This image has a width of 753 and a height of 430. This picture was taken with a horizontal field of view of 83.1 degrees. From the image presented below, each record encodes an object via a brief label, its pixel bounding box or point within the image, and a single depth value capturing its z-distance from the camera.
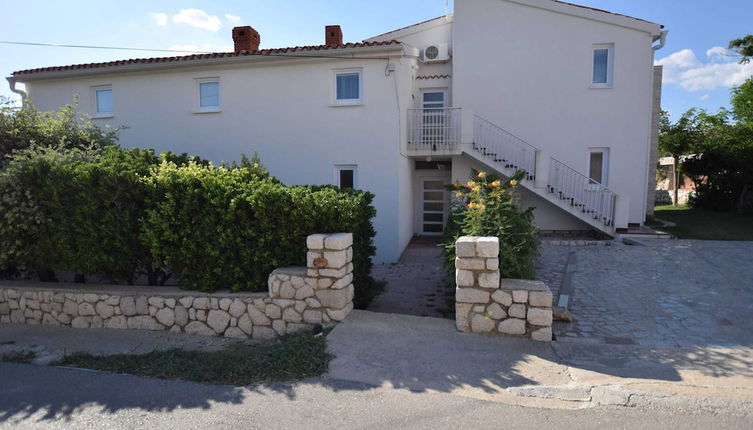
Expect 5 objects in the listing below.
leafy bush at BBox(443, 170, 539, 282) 5.15
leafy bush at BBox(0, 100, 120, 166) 7.45
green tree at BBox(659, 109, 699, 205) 18.58
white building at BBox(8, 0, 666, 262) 10.17
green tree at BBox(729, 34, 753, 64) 17.09
